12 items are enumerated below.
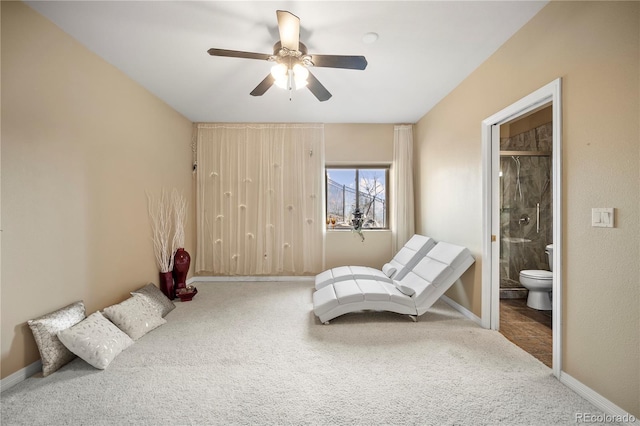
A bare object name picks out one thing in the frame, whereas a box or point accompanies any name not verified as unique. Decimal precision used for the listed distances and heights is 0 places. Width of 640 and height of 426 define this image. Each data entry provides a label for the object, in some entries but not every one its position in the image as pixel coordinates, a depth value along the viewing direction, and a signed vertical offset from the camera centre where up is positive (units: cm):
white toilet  330 -92
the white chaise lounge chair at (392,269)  357 -81
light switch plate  158 -5
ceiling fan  195 +114
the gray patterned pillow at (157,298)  309 -97
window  498 +25
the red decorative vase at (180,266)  375 -74
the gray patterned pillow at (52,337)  197 -89
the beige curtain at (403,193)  463 +28
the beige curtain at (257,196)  462 +25
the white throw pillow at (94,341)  205 -97
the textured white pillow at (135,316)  252 -98
